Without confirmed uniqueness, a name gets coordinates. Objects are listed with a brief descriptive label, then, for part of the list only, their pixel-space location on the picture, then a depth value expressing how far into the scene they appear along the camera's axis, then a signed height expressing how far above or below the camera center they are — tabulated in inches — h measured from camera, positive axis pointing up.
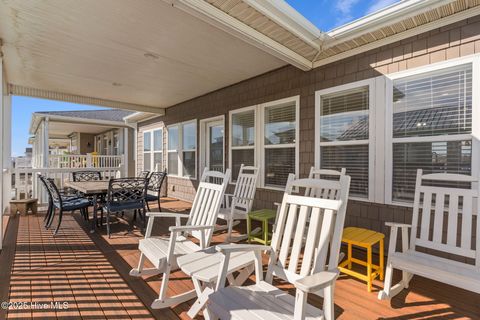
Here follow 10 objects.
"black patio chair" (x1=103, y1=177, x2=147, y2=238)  161.9 -26.9
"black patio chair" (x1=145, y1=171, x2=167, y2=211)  209.9 -30.2
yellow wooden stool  96.7 -34.3
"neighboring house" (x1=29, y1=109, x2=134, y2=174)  358.0 +43.1
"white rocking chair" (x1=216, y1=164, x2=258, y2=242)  152.7 -29.2
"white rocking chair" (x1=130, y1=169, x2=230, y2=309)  84.4 -34.2
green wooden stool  137.6 -36.5
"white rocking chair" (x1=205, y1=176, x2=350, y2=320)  55.3 -28.2
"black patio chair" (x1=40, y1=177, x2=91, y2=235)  165.1 -33.9
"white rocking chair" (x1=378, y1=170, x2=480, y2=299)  77.7 -32.2
